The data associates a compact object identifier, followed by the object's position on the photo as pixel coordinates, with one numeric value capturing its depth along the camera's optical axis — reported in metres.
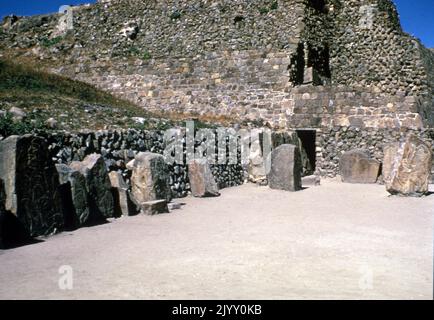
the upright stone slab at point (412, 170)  10.59
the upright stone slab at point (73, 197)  7.59
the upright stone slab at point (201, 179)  11.35
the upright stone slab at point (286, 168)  12.29
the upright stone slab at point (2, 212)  6.22
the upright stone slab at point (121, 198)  8.70
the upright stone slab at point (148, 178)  9.47
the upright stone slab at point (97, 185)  8.06
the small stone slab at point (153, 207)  8.83
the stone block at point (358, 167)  14.01
